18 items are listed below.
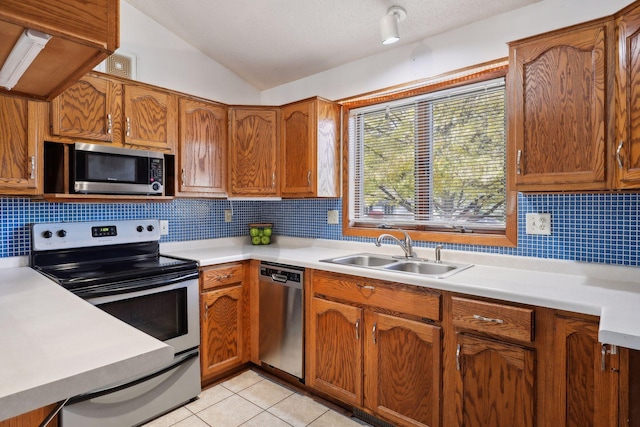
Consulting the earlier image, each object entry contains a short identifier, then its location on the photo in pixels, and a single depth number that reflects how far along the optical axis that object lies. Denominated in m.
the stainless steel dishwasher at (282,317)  2.38
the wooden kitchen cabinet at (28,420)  0.95
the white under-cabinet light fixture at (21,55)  0.80
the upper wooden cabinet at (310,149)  2.68
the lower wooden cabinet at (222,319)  2.42
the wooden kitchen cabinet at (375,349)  1.80
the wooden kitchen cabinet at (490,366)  1.50
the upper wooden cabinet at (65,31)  0.76
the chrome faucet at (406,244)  2.34
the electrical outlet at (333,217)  2.93
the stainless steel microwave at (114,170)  2.04
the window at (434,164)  2.20
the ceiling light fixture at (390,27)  2.04
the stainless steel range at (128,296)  1.88
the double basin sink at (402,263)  2.15
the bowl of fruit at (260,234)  3.24
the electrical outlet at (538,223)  1.94
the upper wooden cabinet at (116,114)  2.05
